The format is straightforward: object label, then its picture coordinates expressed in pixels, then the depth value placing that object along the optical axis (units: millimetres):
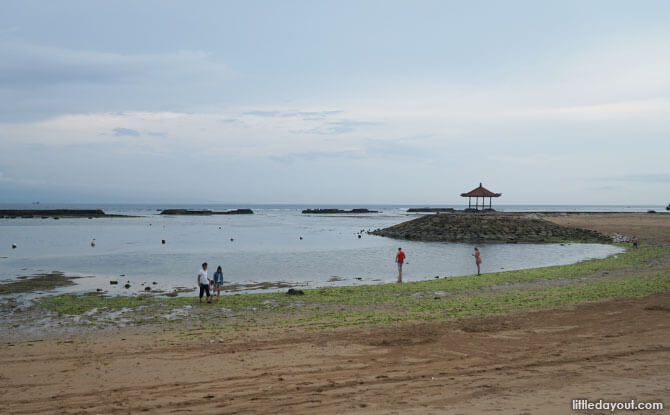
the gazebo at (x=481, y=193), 60656
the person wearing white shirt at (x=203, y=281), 18797
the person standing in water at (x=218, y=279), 20219
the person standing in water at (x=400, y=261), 24703
